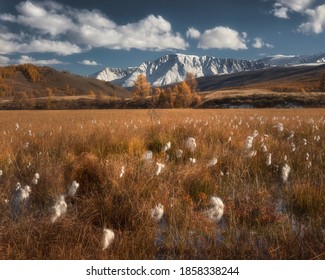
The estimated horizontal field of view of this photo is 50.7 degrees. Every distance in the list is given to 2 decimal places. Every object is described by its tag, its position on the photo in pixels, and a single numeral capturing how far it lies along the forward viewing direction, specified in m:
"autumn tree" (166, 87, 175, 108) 71.53
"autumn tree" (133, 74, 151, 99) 89.00
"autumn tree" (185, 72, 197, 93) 90.37
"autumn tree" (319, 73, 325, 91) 88.75
